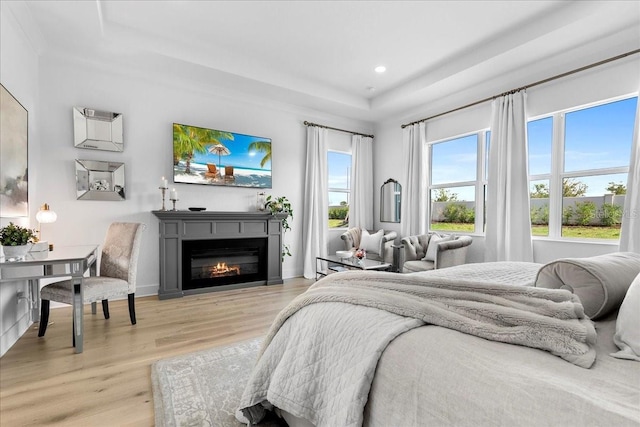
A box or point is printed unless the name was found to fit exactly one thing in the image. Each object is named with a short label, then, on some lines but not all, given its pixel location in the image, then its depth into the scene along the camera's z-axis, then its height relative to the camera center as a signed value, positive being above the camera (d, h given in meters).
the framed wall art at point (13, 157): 2.39 +0.45
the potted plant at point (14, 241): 2.18 -0.22
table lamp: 3.00 -0.05
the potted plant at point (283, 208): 4.69 +0.05
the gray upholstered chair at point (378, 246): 4.83 -0.54
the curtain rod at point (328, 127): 5.16 +1.47
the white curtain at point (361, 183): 5.71 +0.54
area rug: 1.58 -1.06
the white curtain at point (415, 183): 5.00 +0.47
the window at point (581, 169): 3.21 +0.48
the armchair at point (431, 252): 3.81 -0.54
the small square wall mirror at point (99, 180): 3.56 +0.36
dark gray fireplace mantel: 3.85 -0.30
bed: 0.67 -0.38
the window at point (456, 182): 4.46 +0.45
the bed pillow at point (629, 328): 0.80 -0.32
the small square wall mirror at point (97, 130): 3.54 +0.96
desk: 2.12 -0.41
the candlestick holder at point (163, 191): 3.93 +0.26
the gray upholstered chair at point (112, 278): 2.48 -0.61
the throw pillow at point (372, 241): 5.13 -0.51
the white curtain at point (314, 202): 5.10 +0.16
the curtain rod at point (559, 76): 3.02 +1.54
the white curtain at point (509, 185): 3.72 +0.34
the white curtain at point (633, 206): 2.86 +0.06
